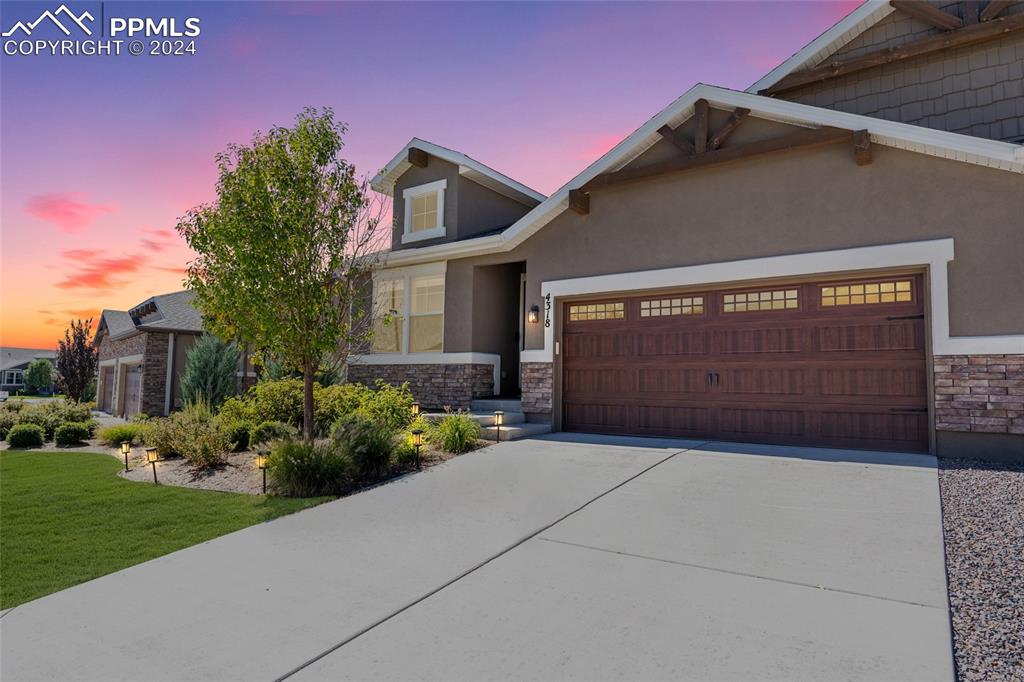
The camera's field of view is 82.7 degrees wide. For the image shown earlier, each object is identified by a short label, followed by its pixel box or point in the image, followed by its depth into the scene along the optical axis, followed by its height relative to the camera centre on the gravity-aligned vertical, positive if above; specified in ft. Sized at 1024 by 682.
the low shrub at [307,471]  23.90 -4.03
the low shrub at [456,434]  30.09 -3.03
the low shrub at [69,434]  45.98 -5.07
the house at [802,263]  25.35 +6.15
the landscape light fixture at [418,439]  27.34 -3.00
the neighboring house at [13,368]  216.74 +0.46
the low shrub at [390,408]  33.27 -1.94
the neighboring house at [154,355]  69.41 +2.03
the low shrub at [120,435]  42.96 -4.72
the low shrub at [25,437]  45.80 -5.33
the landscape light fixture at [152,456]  28.25 -4.14
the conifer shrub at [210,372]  58.18 +0.01
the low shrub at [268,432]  33.15 -3.46
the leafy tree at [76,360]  91.25 +1.57
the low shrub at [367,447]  25.79 -3.23
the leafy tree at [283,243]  28.09 +6.42
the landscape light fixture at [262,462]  24.22 -3.70
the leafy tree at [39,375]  195.21 -1.84
